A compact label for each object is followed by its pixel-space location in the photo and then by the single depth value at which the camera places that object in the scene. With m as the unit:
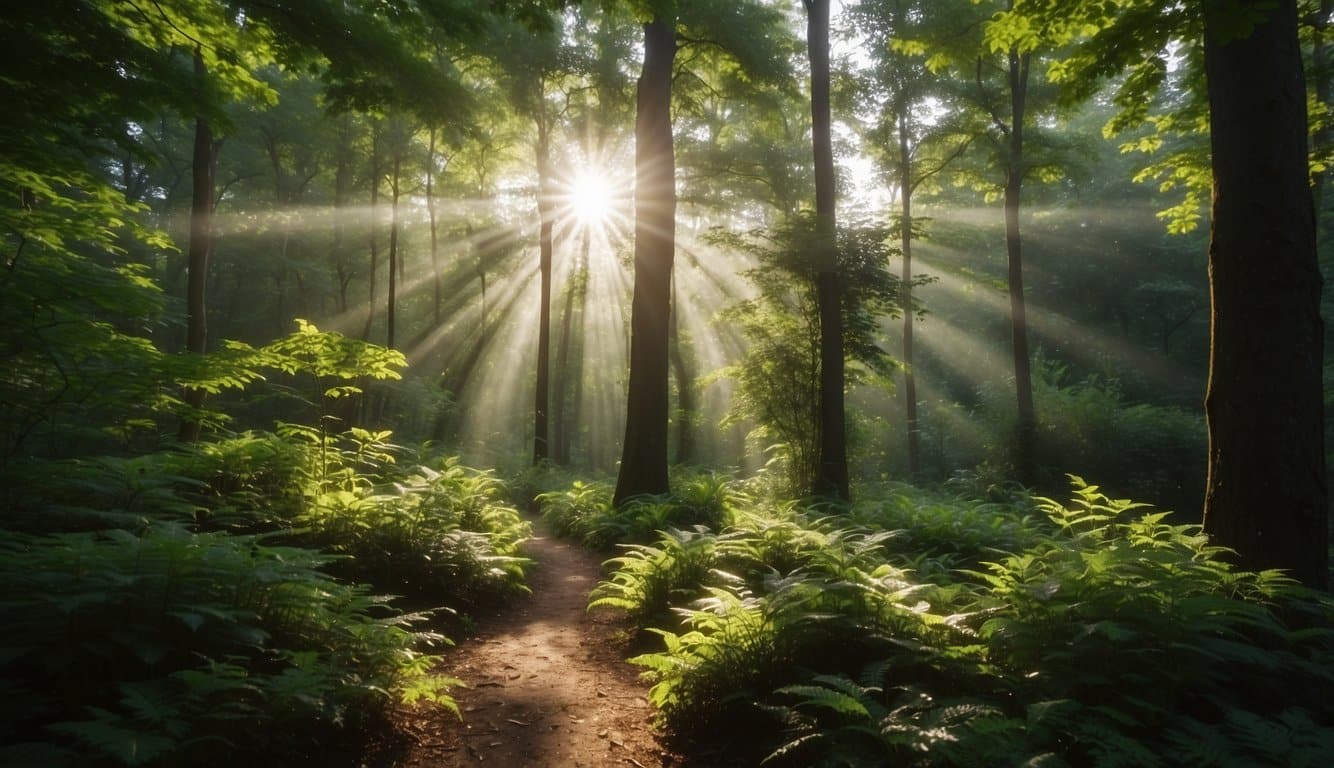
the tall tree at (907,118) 15.95
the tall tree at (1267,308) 4.38
